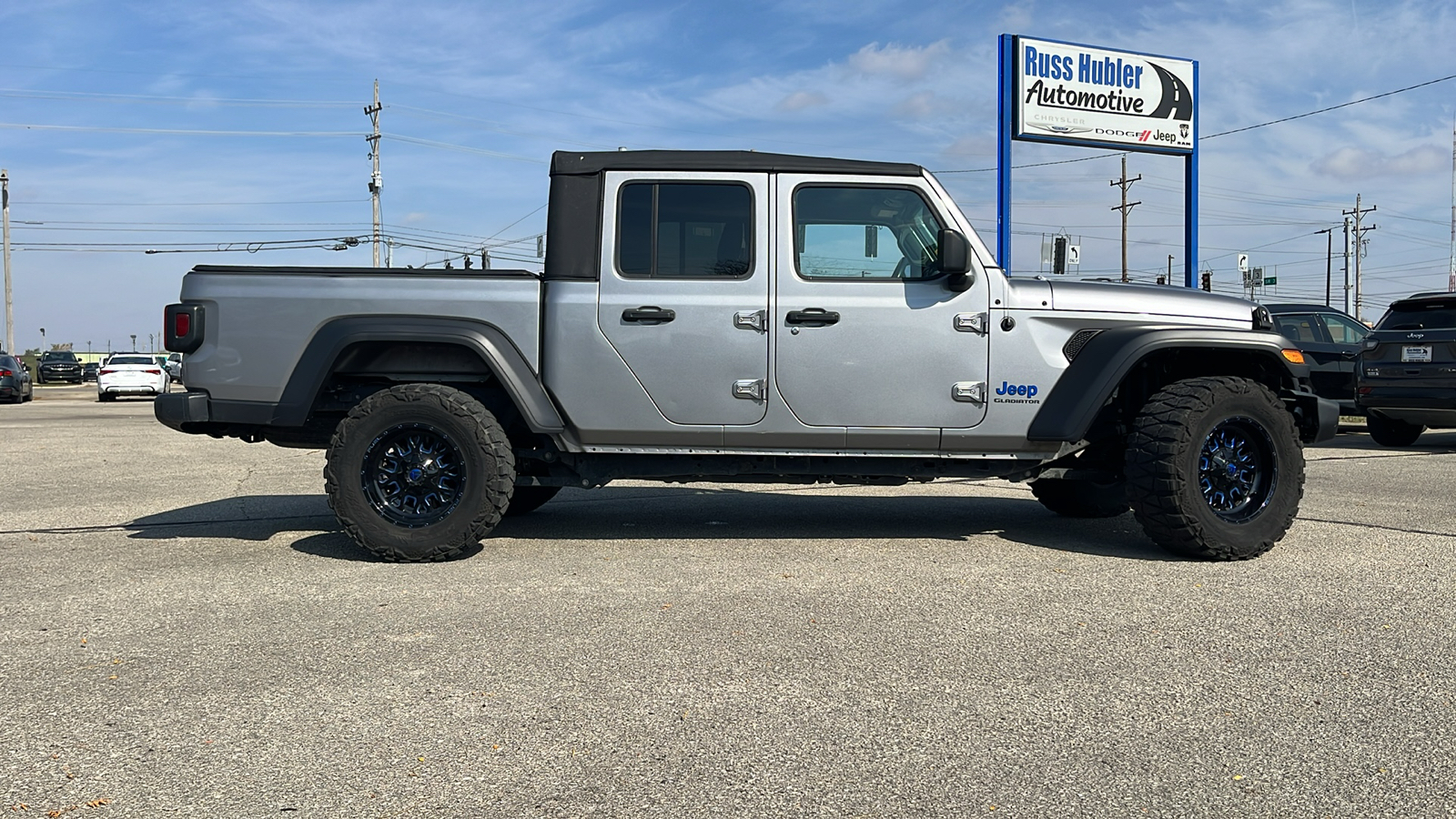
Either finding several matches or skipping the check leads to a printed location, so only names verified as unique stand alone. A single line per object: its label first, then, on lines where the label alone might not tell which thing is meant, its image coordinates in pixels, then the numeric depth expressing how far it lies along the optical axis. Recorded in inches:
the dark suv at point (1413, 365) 497.4
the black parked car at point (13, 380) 1181.1
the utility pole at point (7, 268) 2242.9
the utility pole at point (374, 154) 2036.2
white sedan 1227.2
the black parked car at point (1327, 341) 628.4
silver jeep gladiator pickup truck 236.4
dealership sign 765.3
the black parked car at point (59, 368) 2058.3
